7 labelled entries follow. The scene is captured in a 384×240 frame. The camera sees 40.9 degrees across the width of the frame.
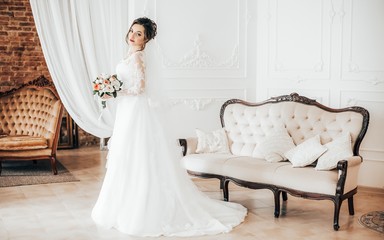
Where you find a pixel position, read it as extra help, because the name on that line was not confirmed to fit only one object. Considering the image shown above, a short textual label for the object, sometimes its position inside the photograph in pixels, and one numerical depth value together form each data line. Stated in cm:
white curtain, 664
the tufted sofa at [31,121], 677
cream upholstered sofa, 468
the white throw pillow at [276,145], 525
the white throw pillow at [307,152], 492
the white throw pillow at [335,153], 471
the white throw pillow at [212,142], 573
